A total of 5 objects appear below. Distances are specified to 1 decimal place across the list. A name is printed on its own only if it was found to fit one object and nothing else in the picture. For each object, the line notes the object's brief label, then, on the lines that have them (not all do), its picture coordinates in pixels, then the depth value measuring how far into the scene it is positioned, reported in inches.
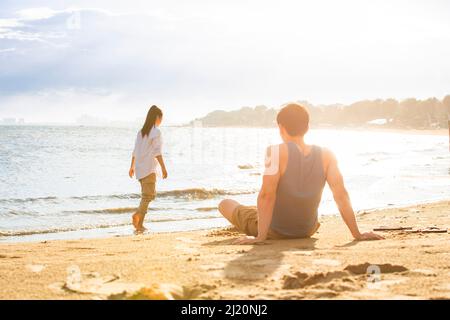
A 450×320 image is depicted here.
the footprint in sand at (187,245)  202.0
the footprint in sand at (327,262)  152.0
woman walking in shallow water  342.6
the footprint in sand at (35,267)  162.0
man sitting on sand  185.0
